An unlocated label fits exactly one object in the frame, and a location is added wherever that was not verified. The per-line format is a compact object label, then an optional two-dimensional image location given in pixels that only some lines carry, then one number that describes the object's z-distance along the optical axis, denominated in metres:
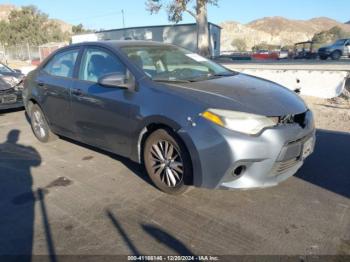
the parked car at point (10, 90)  7.66
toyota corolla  2.97
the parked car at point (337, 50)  24.80
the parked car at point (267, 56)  31.94
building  35.84
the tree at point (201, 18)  24.44
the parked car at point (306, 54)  28.34
